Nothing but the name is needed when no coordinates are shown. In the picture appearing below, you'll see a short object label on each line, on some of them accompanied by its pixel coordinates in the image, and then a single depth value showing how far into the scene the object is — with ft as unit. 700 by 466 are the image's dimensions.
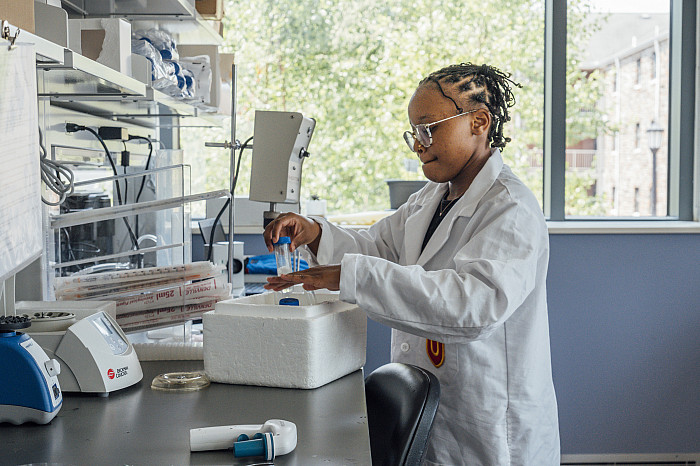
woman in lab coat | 4.40
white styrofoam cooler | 4.22
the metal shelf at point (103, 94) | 4.36
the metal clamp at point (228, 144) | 6.02
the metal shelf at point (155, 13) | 7.21
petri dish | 4.42
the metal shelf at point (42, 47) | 3.33
